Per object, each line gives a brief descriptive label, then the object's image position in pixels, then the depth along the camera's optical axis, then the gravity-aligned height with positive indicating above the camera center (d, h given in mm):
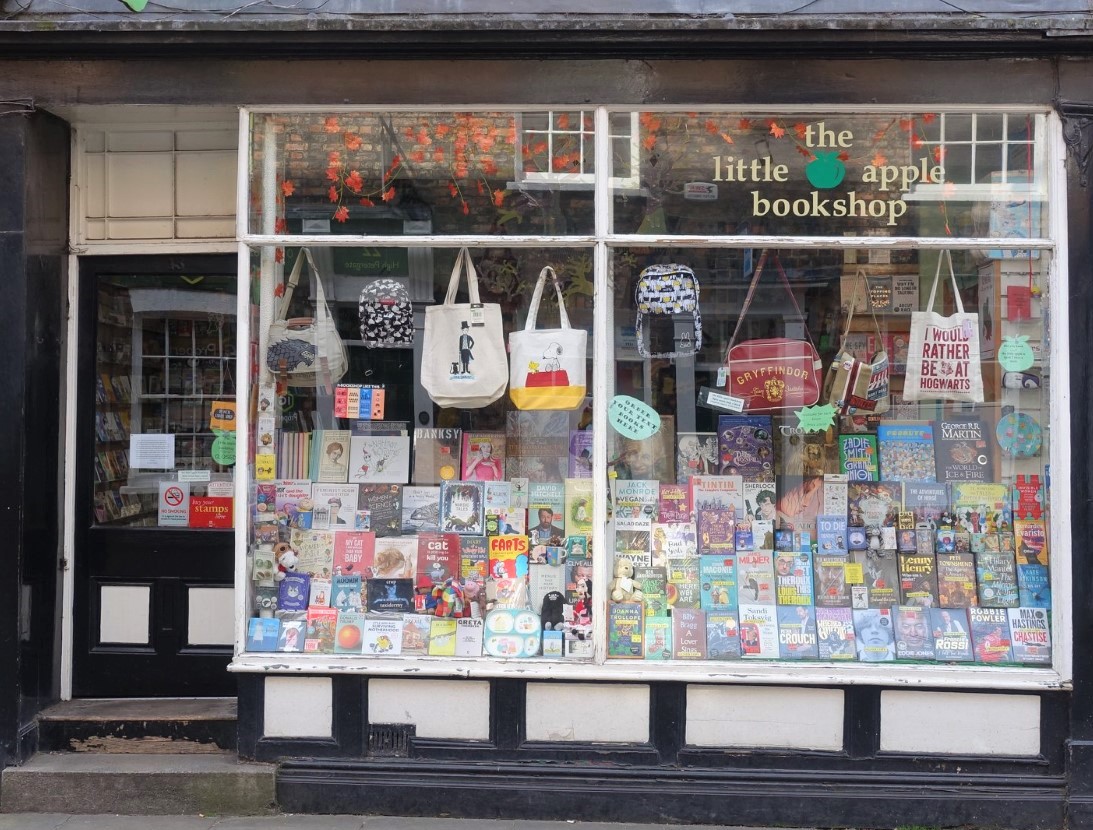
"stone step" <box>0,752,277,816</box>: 5328 -2033
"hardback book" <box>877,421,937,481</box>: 5672 -136
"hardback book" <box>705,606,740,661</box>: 5457 -1180
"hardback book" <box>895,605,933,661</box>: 5418 -1167
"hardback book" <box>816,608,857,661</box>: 5434 -1177
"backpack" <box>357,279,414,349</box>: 5715 +672
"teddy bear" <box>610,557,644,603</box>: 5539 -910
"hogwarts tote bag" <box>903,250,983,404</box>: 5547 +423
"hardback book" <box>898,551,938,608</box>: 5547 -883
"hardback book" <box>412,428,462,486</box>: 5766 -168
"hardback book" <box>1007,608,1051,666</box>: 5297 -1150
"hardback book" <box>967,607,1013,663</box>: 5352 -1160
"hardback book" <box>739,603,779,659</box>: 5457 -1168
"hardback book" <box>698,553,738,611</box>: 5586 -896
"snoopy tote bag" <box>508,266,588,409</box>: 5578 +358
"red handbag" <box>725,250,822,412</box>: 5703 +336
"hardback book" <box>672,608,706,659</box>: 5453 -1181
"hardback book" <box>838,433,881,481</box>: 5713 -180
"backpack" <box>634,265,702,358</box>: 5617 +796
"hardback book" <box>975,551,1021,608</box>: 5445 -860
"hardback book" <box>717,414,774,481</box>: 5742 -112
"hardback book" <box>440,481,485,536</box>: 5727 -484
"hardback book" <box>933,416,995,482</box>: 5582 -122
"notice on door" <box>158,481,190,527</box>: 6129 -504
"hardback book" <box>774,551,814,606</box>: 5591 -875
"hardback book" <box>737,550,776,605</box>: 5605 -878
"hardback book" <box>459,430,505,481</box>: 5758 -178
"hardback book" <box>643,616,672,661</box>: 5441 -1200
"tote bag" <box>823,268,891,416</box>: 5703 +260
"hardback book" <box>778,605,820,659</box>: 5445 -1172
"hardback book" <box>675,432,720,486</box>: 5738 -167
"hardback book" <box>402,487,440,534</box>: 5754 -500
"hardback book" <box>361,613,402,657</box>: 5527 -1211
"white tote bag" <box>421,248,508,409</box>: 5629 +448
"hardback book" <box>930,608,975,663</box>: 5395 -1171
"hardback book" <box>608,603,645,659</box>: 5453 -1156
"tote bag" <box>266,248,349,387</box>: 5656 +475
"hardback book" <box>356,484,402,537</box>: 5770 -488
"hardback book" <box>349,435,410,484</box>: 5801 -200
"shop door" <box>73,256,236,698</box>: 6016 -329
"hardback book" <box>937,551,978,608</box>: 5516 -878
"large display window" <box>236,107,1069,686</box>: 5457 +218
